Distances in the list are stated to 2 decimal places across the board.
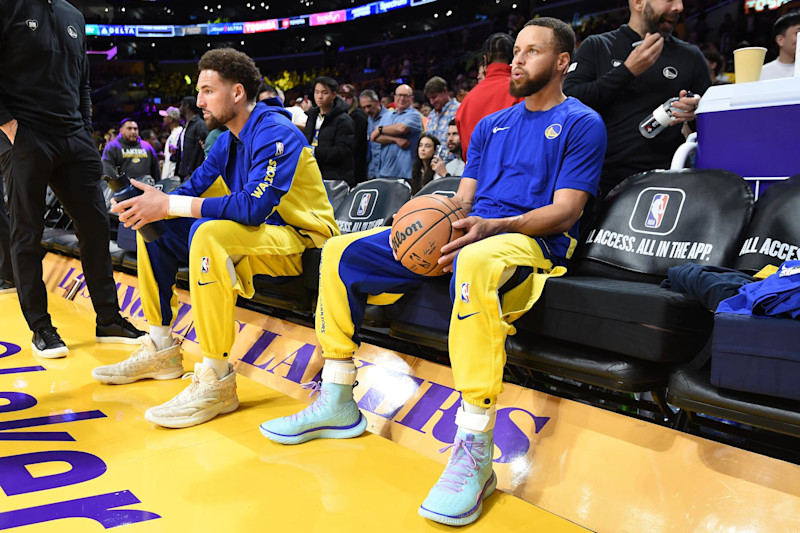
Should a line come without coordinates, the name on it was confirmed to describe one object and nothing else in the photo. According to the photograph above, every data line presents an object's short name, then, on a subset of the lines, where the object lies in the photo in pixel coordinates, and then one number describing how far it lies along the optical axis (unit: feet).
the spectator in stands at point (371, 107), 22.74
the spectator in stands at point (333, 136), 17.25
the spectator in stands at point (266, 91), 20.29
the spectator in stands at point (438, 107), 21.98
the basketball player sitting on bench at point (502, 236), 6.36
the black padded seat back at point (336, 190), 14.40
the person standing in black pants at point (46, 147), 10.91
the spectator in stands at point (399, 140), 19.27
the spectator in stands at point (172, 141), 30.09
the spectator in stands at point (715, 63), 23.36
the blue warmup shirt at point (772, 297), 5.05
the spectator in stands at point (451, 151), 16.74
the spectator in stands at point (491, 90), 12.12
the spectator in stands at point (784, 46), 12.02
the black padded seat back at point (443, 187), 10.78
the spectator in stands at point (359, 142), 18.51
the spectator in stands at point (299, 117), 21.02
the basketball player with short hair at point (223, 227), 8.21
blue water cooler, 7.40
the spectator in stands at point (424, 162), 17.66
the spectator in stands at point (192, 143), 23.25
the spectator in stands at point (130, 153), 26.01
